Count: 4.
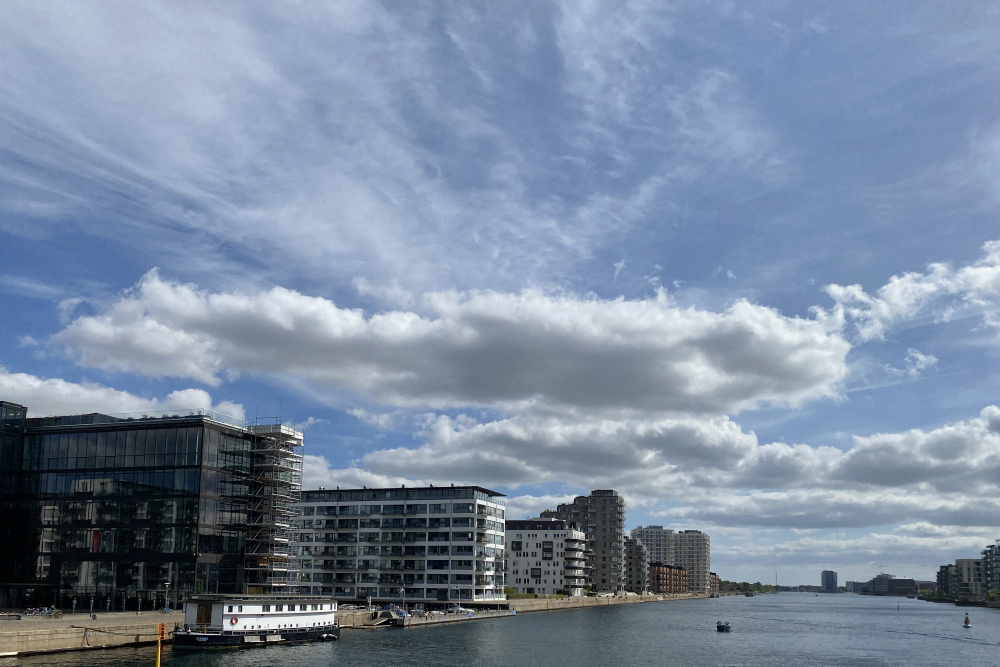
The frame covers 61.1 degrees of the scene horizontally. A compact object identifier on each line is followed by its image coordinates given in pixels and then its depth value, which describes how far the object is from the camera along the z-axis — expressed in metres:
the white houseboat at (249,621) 103.50
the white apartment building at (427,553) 190.50
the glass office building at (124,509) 126.75
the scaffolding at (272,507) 138.62
